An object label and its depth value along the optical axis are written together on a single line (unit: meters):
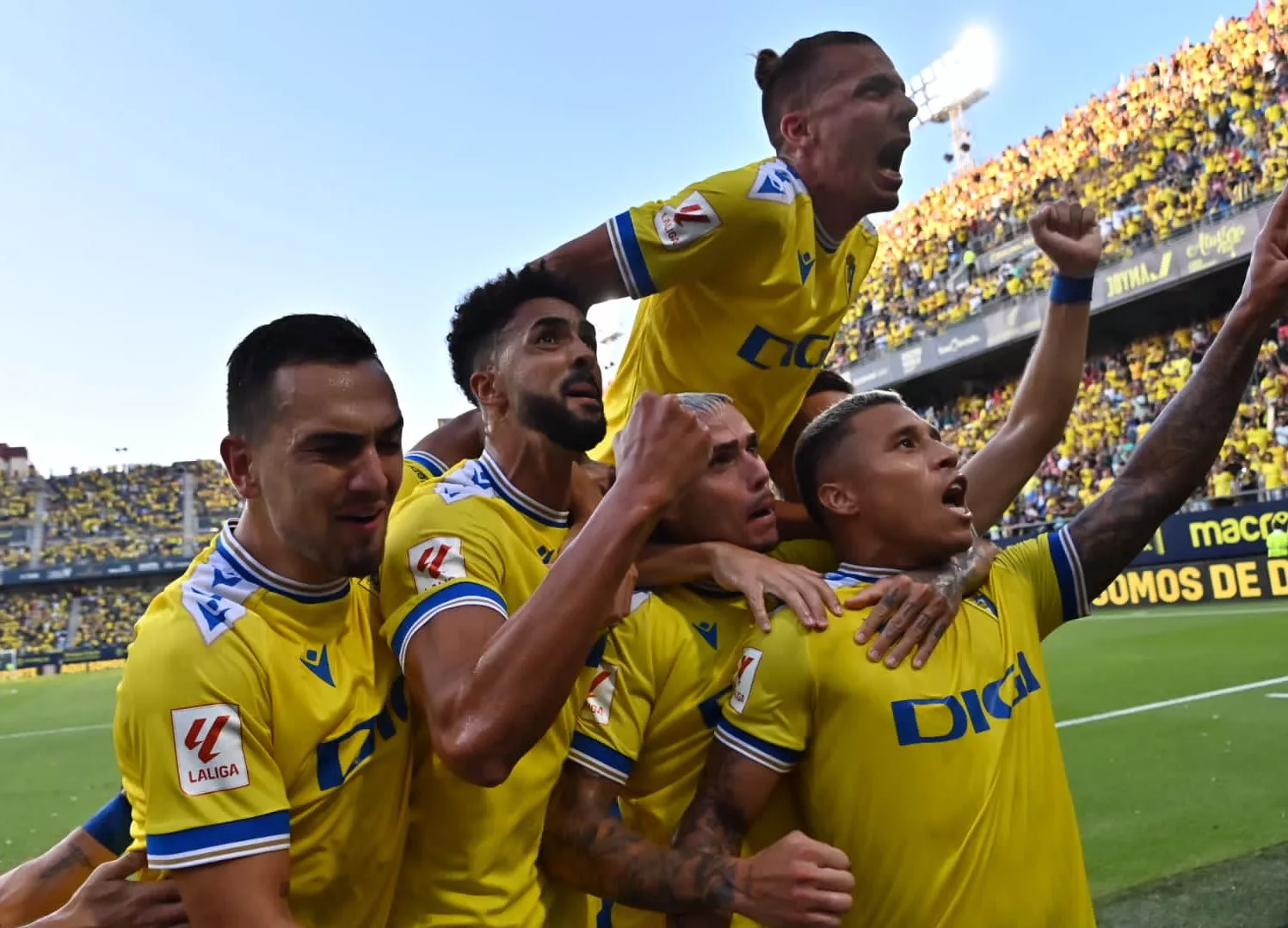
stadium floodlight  41.75
